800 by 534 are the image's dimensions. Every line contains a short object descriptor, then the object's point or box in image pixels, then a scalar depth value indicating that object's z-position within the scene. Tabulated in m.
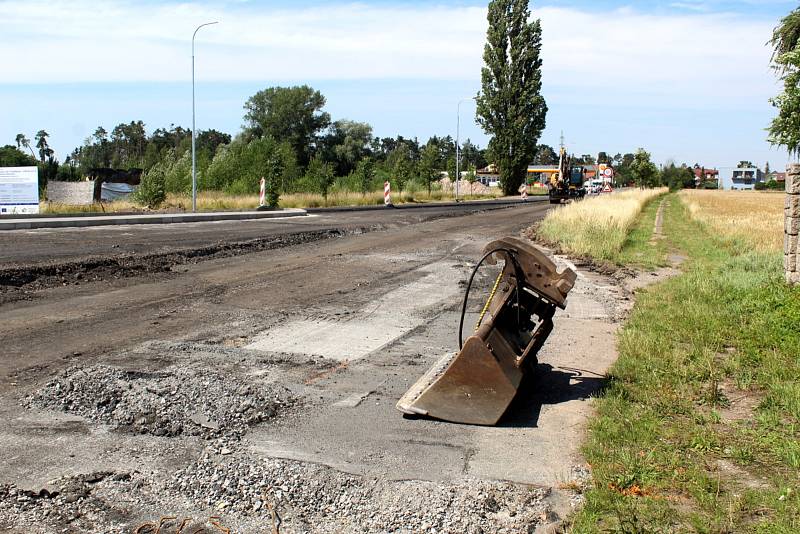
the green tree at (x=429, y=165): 63.09
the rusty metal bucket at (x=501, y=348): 5.43
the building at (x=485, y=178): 129.73
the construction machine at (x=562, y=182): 50.22
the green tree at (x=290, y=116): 88.25
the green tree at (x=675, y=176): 150.38
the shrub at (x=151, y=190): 34.12
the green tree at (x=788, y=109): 11.50
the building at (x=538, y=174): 135.85
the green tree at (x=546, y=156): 184.75
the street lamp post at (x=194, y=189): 32.59
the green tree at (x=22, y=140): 80.09
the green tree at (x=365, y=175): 51.01
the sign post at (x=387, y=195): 45.28
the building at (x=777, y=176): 137.95
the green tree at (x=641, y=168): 96.69
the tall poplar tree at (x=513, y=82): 71.19
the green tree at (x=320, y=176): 45.16
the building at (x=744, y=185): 192.45
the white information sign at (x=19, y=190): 25.59
